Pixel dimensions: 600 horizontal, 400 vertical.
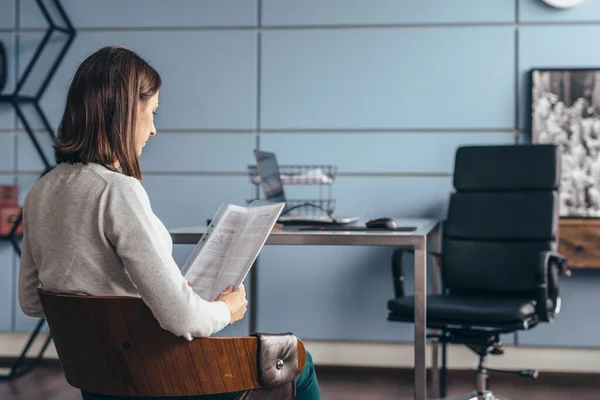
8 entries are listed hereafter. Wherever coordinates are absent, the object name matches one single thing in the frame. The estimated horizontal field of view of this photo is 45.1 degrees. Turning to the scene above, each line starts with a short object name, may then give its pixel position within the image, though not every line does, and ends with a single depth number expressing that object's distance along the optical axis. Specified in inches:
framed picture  141.4
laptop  106.3
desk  90.0
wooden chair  51.9
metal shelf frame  149.1
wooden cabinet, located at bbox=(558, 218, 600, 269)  134.1
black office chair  113.1
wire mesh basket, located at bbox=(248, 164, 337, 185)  135.6
